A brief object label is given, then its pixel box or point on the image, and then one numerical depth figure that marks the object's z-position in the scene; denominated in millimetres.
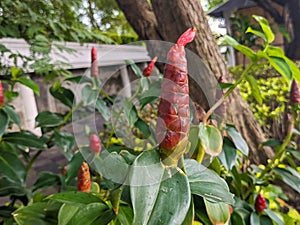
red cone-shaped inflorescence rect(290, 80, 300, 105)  838
